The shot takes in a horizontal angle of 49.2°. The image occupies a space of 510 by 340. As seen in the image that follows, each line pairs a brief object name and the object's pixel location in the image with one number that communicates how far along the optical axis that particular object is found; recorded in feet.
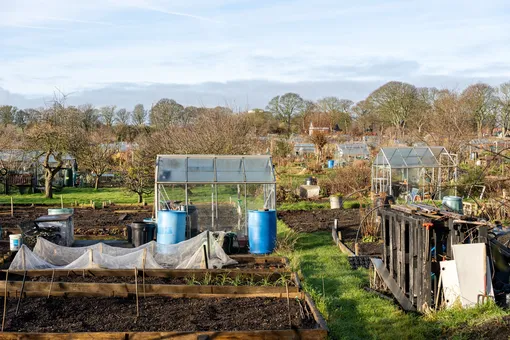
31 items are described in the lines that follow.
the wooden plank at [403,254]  25.88
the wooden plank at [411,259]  24.93
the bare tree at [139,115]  168.39
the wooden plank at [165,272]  28.99
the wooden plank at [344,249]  38.31
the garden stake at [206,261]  31.04
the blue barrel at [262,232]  40.75
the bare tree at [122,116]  176.57
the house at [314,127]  172.56
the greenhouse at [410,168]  72.18
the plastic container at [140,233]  41.60
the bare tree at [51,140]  80.53
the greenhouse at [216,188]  45.19
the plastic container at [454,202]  52.65
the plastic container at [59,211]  46.92
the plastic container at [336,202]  67.15
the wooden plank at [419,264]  24.13
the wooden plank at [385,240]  29.12
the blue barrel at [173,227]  40.70
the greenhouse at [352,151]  122.01
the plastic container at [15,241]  38.50
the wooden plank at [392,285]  25.34
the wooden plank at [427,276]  23.53
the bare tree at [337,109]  196.75
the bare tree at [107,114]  176.65
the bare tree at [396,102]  158.40
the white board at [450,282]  22.39
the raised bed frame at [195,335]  18.51
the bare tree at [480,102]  109.29
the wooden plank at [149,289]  25.18
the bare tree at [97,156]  96.67
